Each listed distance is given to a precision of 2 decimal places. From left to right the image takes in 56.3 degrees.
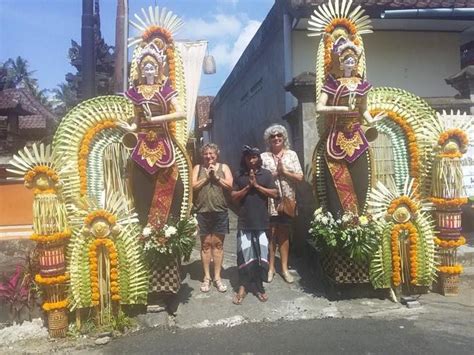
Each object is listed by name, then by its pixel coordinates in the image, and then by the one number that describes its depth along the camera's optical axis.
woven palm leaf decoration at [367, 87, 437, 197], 4.86
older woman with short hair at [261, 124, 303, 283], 5.04
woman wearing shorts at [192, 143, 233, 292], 4.75
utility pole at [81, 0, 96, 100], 6.79
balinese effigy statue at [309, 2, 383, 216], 4.62
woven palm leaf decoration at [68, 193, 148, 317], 4.13
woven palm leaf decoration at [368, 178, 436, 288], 4.58
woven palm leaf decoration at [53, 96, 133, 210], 4.40
